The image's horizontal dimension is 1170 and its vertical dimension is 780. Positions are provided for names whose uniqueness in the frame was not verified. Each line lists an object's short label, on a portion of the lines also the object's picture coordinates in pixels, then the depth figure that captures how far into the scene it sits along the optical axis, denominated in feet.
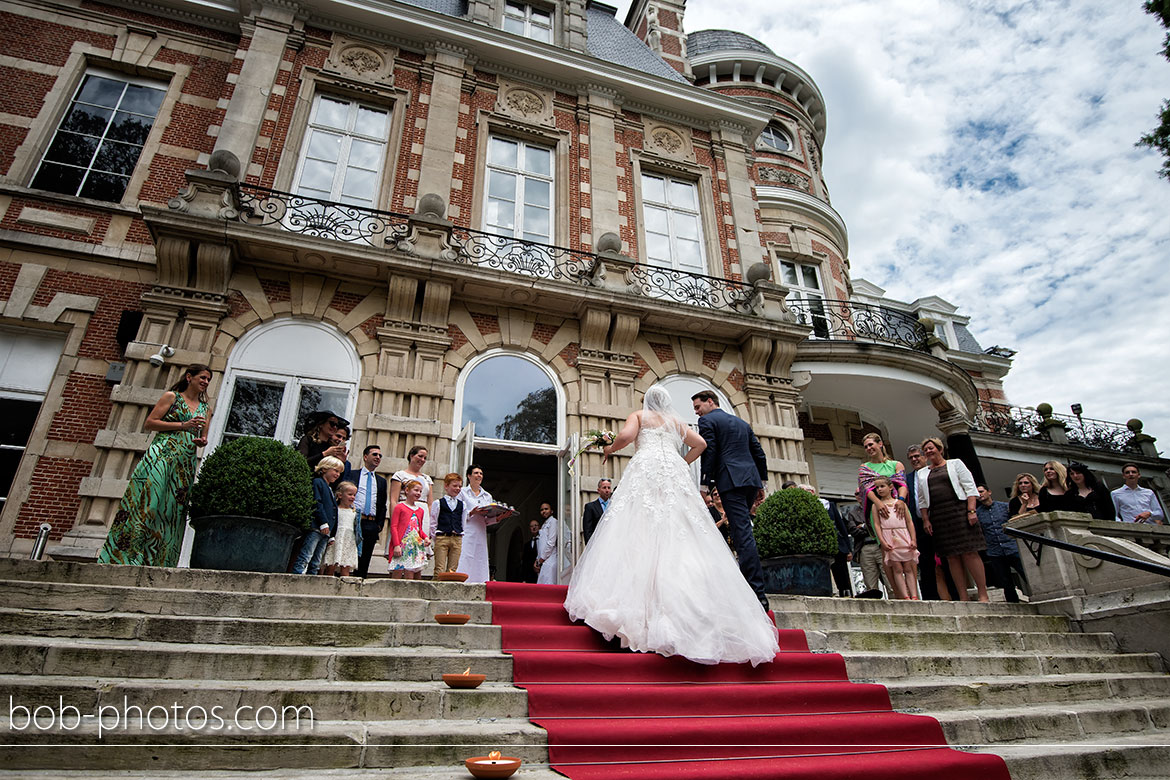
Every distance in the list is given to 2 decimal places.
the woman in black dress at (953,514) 19.85
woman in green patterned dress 15.98
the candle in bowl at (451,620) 12.44
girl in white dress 18.16
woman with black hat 19.88
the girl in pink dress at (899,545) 20.16
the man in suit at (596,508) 24.35
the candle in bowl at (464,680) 9.84
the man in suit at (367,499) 20.34
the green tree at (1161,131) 30.35
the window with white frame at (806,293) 44.27
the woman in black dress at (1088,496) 20.79
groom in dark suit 15.51
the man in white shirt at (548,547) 28.53
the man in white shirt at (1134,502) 22.89
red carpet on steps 8.73
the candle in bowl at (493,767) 7.20
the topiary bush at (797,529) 20.31
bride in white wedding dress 11.84
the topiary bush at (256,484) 15.94
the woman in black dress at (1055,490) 20.66
